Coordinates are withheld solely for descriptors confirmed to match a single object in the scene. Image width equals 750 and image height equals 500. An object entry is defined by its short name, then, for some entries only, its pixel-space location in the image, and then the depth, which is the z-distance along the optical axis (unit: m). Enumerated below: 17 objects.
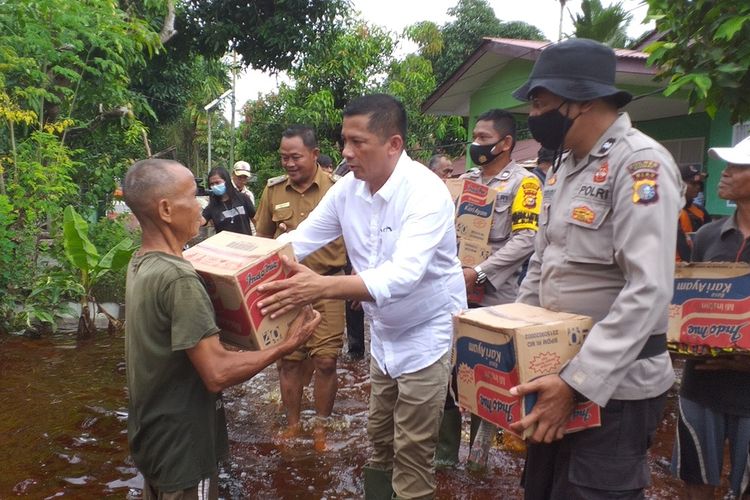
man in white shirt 2.86
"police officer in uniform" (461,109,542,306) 4.14
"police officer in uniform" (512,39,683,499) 1.87
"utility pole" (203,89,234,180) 23.62
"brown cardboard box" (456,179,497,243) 4.30
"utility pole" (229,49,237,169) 20.27
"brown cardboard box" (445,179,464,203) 4.53
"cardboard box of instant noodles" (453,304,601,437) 1.97
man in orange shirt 5.72
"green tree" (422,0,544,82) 23.94
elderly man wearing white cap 2.88
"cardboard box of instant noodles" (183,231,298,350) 2.32
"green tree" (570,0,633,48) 7.83
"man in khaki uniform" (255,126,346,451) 4.67
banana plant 6.81
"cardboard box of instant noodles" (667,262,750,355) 2.57
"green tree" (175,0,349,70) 12.70
